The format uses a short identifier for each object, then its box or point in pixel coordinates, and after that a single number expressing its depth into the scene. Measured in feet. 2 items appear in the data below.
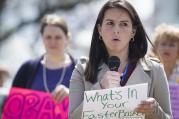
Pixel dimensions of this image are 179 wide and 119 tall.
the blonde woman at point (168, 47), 33.19
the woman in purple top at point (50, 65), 35.18
